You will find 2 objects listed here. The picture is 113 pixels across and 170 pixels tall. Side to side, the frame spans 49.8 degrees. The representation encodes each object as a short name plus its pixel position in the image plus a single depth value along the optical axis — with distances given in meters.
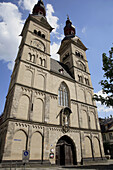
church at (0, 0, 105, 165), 13.44
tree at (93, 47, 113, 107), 11.42
